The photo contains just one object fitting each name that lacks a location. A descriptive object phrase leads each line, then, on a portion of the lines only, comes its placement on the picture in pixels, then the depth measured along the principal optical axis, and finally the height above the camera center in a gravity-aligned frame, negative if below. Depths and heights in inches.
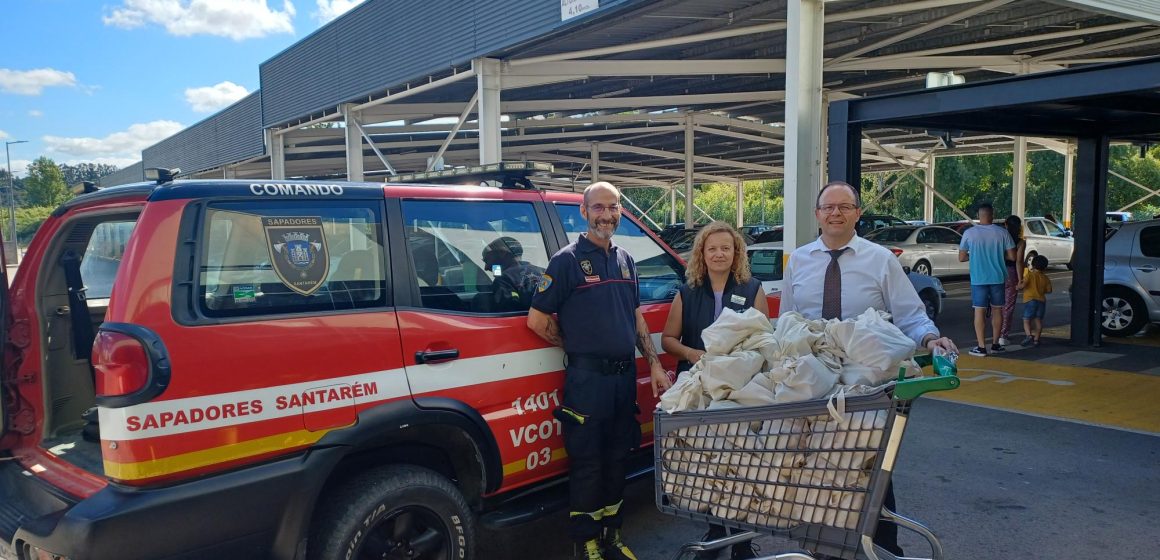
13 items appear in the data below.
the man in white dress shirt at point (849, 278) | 125.0 -8.5
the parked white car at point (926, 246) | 732.7 -19.9
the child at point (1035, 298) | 379.6 -37.1
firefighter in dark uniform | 141.7 -25.1
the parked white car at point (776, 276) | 368.8 -23.2
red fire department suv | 101.5 -22.1
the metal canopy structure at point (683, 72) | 513.3 +133.8
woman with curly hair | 153.3 -12.5
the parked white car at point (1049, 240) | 841.5 -17.7
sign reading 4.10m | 455.2 +133.3
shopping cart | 88.7 -29.6
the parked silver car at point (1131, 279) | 396.2 -28.8
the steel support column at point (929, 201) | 1245.7 +41.0
